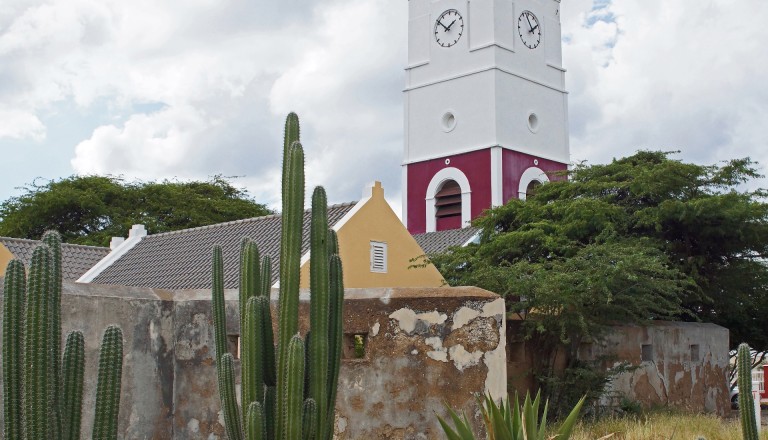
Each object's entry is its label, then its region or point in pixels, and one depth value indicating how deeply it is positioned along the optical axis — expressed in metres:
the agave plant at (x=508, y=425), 7.39
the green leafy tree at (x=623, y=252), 13.95
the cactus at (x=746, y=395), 6.92
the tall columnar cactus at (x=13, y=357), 5.69
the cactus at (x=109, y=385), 5.99
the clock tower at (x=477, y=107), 33.50
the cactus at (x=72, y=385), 5.96
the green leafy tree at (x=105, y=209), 37.09
